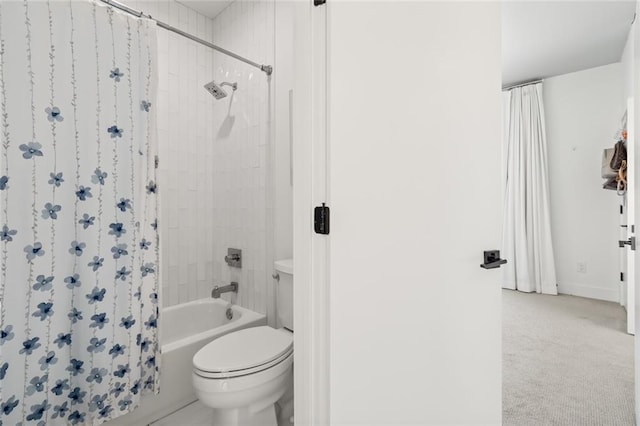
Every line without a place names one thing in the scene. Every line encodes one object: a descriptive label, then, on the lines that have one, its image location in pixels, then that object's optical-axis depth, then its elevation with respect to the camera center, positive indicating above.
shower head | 2.22 +0.84
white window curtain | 3.93 +0.15
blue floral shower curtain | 1.17 +0.00
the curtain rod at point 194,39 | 1.40 +0.96
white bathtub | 1.67 -0.81
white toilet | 1.35 -0.68
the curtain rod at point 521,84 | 4.05 +1.60
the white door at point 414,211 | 0.94 +0.00
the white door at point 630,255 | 2.46 -0.35
